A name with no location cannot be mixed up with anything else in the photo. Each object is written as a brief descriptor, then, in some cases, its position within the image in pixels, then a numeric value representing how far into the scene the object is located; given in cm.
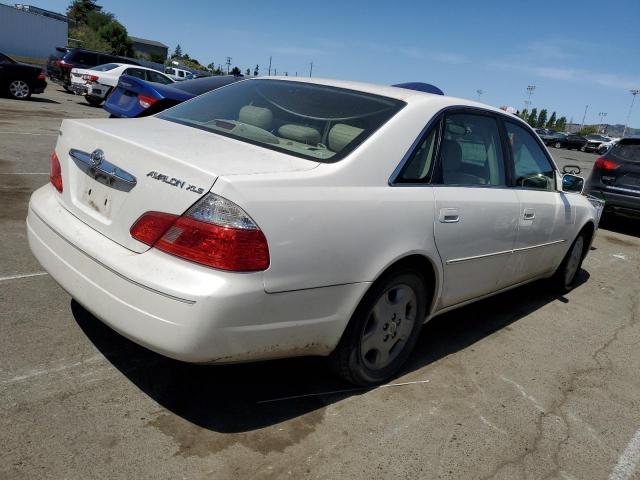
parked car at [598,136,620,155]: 4694
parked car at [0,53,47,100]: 1578
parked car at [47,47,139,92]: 2177
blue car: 862
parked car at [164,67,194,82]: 3853
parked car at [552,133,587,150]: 4951
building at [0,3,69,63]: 4272
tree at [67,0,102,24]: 8747
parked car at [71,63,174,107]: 1753
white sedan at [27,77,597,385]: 227
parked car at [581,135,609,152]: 4928
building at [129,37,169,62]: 10019
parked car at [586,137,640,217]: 885
